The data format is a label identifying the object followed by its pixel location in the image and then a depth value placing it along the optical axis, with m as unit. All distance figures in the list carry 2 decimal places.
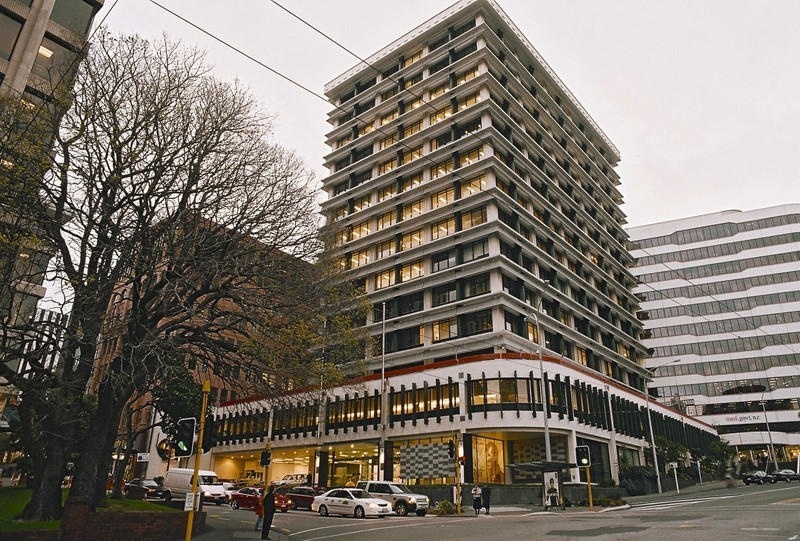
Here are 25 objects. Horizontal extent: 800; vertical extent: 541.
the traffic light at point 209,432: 13.95
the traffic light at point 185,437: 13.11
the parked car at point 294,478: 46.63
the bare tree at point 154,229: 16.45
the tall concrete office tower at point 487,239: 42.59
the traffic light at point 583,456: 27.81
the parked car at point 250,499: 32.06
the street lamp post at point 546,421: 34.22
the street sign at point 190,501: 12.42
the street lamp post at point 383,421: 39.72
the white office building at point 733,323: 84.12
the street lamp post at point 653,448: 46.77
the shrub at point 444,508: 29.67
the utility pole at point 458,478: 29.28
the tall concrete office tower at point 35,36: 30.75
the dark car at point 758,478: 51.94
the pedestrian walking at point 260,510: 18.83
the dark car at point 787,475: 54.91
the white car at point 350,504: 27.41
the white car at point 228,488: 35.94
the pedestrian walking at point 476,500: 29.05
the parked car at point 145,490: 35.27
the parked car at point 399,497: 29.02
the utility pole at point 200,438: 12.25
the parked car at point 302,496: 33.72
